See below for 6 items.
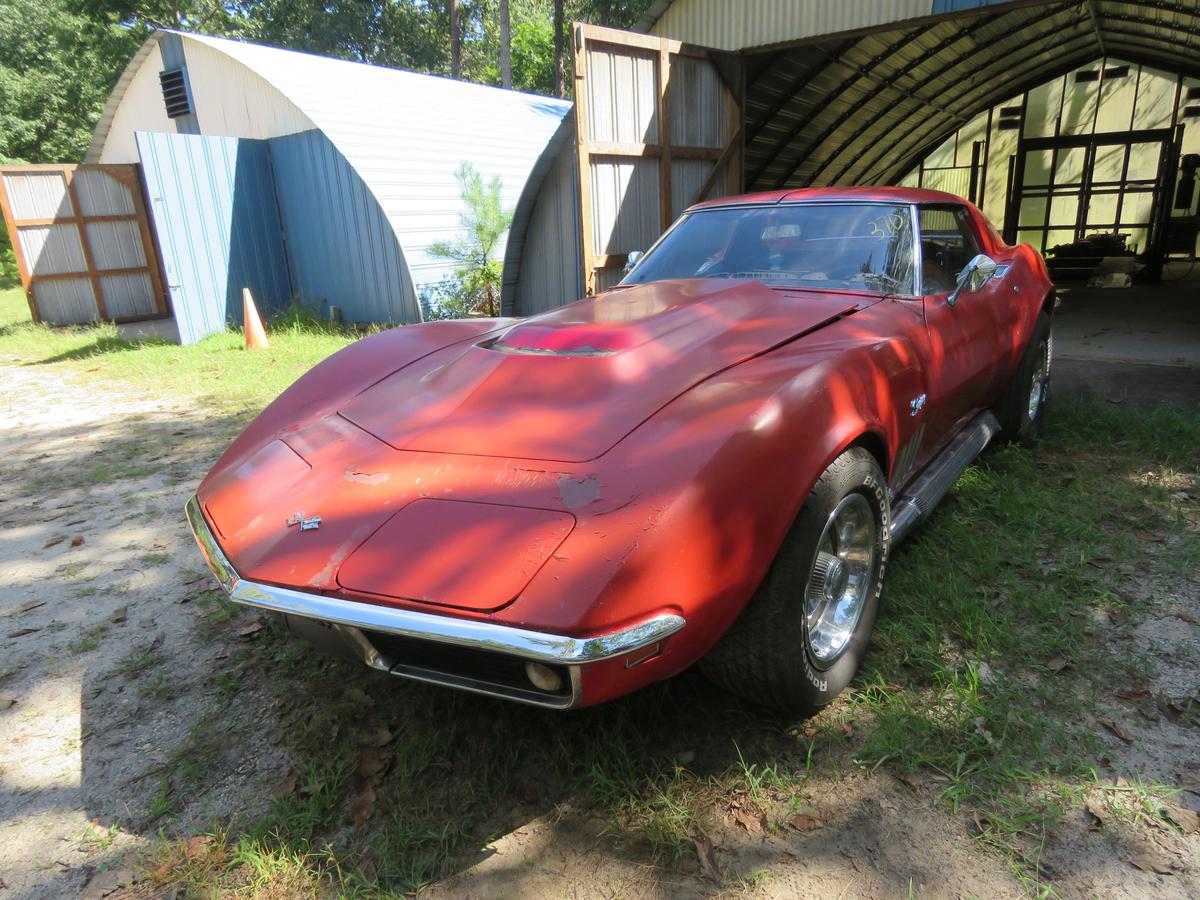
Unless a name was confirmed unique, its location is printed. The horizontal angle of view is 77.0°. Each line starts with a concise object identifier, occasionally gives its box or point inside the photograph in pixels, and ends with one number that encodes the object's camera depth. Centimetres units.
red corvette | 170
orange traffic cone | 936
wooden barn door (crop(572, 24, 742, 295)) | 747
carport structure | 783
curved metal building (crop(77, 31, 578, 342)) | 1006
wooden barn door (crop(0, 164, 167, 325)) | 1191
